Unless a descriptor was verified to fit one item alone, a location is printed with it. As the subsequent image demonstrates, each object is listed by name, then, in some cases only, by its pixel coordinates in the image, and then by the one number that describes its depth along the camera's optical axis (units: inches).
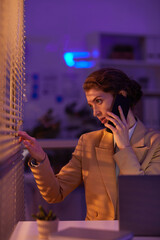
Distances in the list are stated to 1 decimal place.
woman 58.9
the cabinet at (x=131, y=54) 179.6
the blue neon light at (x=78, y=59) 181.8
